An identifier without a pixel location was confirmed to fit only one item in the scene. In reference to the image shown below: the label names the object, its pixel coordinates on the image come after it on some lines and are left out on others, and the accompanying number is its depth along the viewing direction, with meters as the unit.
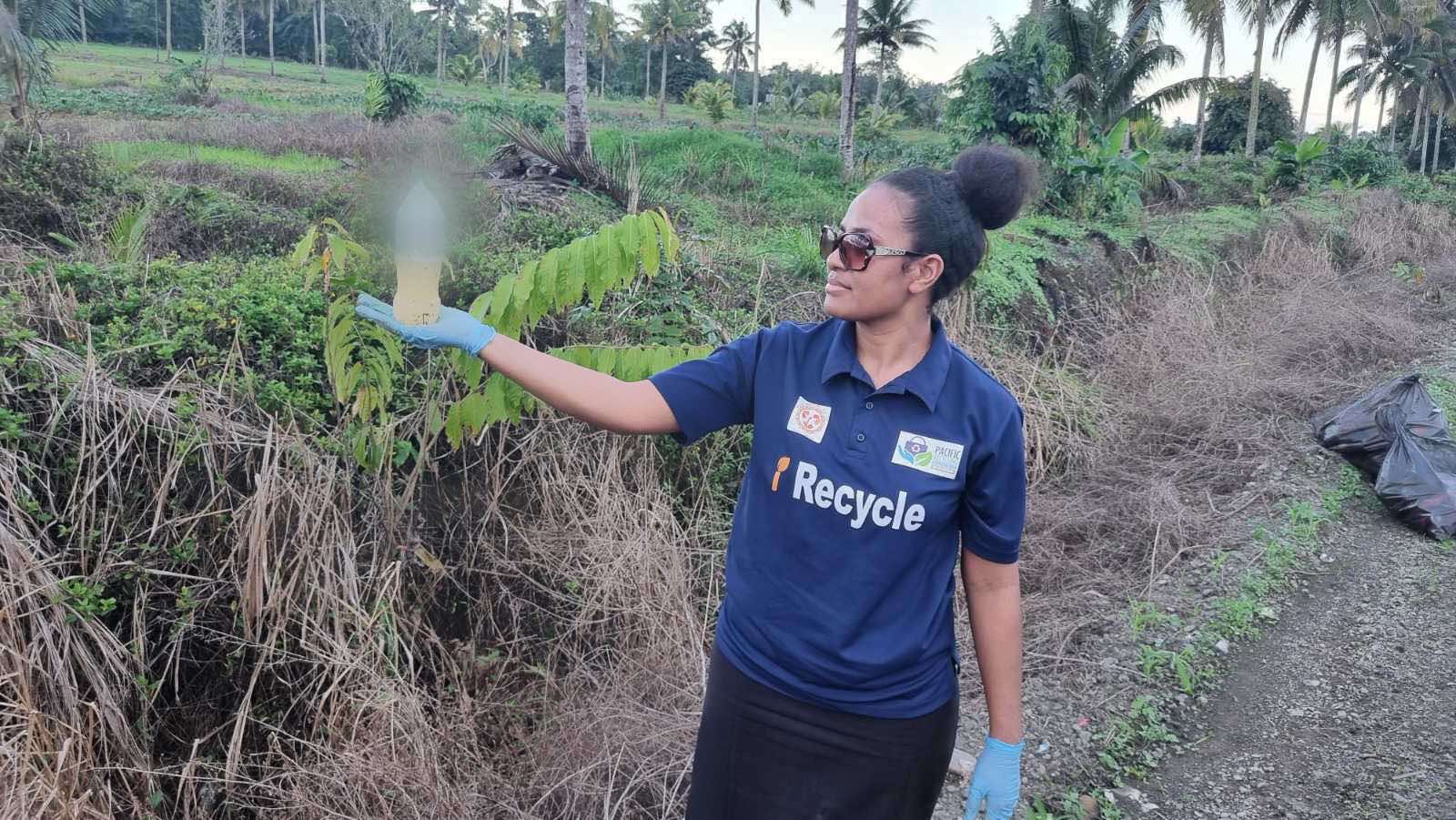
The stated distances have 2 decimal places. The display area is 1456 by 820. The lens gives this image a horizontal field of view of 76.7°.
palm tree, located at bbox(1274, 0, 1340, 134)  26.61
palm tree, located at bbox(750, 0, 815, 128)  36.91
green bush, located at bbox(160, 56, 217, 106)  23.91
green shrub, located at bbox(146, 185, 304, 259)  5.57
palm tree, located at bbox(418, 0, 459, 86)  50.49
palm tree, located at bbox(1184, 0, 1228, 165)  23.98
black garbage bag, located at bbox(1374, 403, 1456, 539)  5.15
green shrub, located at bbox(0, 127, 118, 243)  5.19
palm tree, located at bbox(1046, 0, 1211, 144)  16.75
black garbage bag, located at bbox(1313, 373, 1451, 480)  5.68
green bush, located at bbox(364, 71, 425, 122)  15.78
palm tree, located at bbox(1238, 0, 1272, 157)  25.84
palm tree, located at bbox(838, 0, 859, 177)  18.16
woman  1.73
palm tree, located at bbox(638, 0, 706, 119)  44.94
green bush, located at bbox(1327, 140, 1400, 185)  21.77
